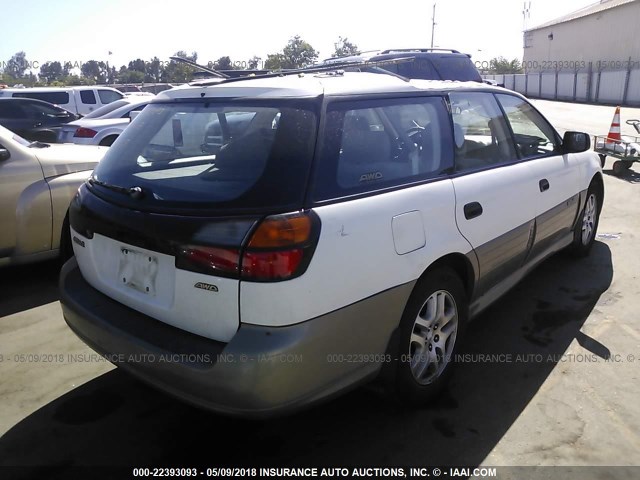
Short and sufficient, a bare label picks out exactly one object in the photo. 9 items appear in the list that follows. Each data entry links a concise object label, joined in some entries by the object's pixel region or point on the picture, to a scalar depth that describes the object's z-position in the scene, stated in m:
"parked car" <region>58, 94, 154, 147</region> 9.65
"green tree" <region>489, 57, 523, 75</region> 76.19
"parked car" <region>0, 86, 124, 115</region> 17.16
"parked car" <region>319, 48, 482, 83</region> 9.31
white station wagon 2.11
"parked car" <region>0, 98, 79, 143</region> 12.41
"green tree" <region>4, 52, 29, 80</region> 88.62
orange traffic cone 9.93
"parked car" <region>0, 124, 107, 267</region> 4.33
